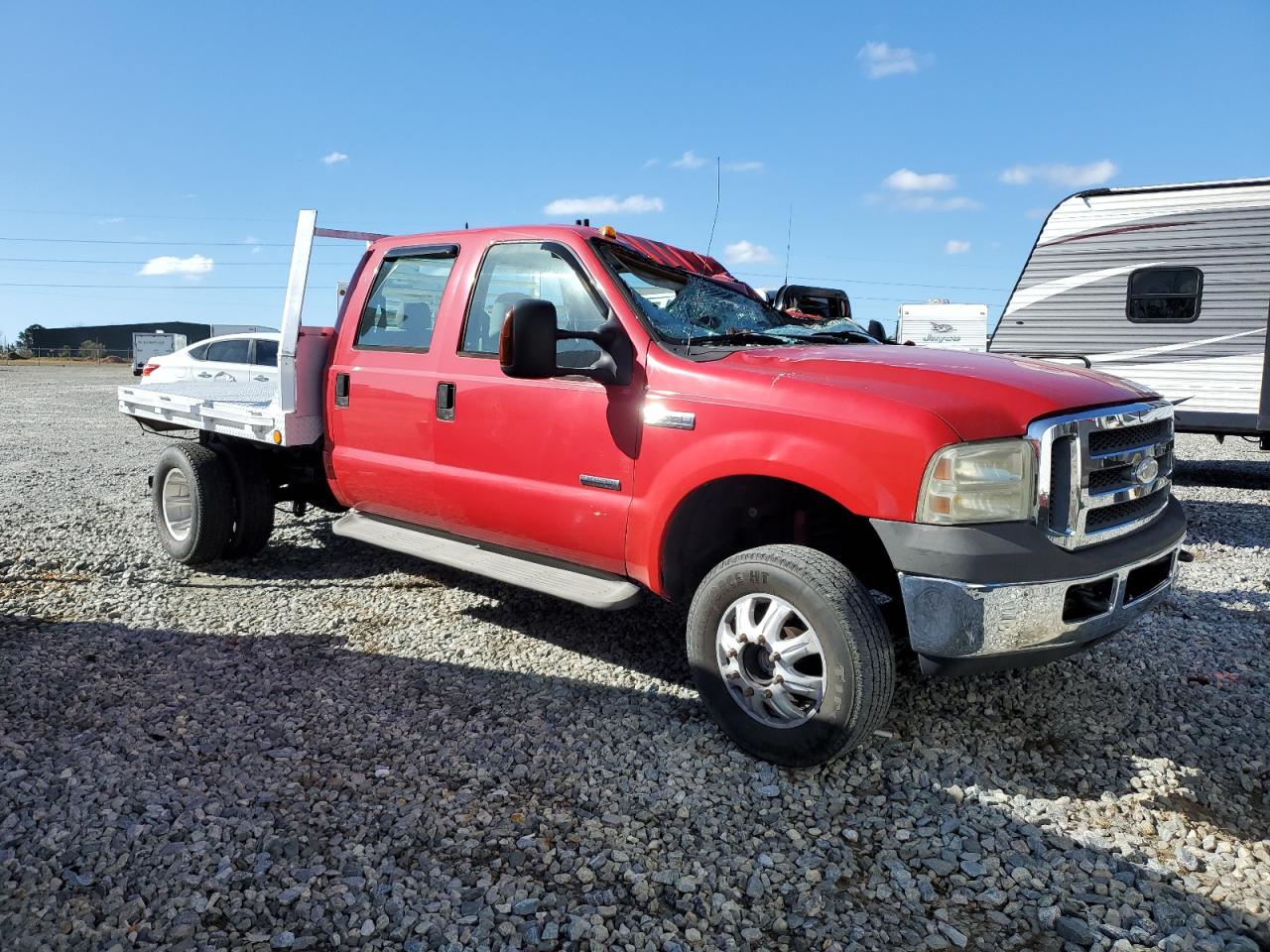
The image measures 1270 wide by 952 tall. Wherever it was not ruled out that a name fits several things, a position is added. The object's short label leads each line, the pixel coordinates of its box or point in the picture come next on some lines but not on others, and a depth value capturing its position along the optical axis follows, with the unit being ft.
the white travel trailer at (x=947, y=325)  72.08
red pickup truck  9.29
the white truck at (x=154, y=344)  118.83
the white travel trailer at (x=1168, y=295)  28.66
